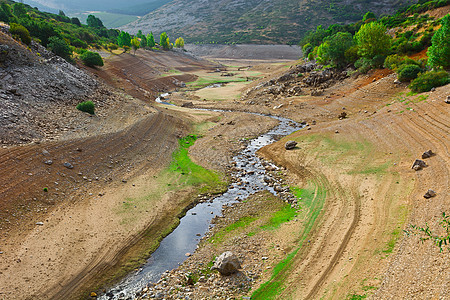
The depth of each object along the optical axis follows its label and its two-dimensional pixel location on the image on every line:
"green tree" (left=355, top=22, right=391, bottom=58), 61.25
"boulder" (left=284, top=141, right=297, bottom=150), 37.73
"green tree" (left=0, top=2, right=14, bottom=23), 59.03
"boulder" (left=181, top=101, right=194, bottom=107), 66.49
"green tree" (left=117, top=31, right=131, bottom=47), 118.57
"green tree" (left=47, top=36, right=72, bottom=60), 51.06
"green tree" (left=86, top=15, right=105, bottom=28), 164.38
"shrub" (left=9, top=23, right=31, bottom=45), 42.28
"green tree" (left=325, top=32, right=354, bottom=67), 68.38
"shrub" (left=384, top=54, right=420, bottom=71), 52.12
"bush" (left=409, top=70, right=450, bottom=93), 40.66
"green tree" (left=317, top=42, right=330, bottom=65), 72.16
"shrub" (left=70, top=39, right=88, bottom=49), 80.18
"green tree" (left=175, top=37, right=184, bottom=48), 185.62
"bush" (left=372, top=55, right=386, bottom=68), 58.79
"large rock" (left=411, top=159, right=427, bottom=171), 25.34
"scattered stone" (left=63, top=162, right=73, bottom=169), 27.12
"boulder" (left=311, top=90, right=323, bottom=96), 60.81
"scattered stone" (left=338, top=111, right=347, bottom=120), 48.43
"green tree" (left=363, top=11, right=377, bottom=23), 115.11
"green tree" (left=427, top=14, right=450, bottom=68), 43.69
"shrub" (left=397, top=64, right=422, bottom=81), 47.44
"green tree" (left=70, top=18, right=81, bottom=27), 138.32
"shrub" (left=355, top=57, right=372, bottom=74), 60.22
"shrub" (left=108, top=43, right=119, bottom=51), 107.13
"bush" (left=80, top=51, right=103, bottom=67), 61.12
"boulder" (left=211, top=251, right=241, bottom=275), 17.47
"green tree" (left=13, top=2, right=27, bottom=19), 89.06
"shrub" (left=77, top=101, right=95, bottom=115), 37.69
